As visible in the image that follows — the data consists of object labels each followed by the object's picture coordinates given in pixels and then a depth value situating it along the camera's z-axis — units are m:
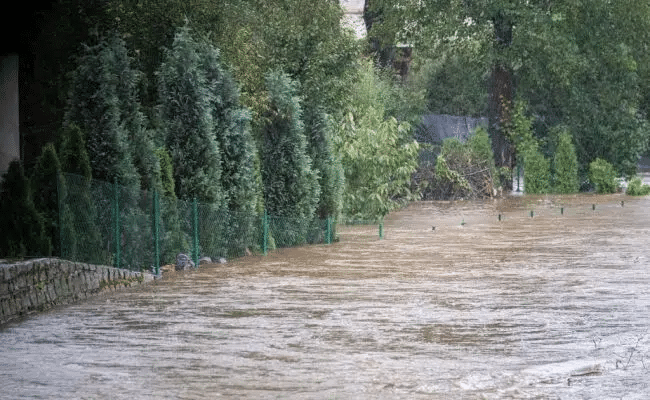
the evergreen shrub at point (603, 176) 49.84
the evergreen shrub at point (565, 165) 50.06
